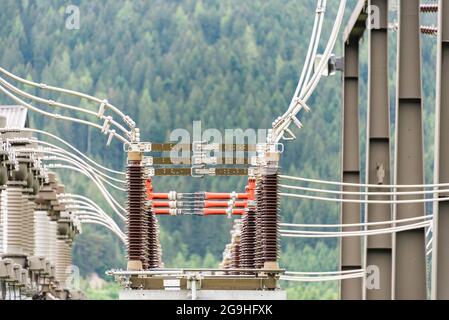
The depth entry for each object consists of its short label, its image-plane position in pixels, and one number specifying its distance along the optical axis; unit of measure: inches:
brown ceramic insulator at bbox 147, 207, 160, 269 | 1763.9
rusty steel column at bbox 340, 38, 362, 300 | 2367.1
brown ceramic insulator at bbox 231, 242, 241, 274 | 2332.7
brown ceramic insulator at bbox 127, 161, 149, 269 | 1482.5
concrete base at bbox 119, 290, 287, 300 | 1248.8
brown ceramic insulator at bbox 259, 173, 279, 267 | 1440.7
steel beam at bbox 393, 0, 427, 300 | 1663.4
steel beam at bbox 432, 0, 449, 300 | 1499.8
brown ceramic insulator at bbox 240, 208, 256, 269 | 1723.7
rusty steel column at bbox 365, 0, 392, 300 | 1977.1
